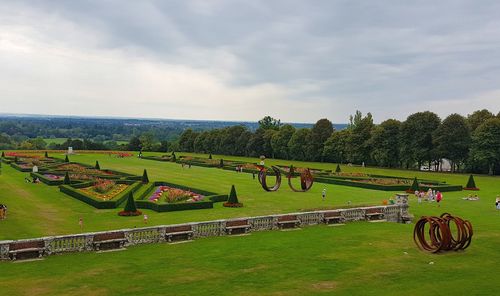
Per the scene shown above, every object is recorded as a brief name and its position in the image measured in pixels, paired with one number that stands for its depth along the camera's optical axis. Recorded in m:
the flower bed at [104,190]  44.33
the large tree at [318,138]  106.44
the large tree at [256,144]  122.94
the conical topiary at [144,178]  56.58
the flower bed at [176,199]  39.53
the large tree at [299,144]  109.64
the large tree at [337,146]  99.31
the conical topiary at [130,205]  36.94
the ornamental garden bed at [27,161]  72.39
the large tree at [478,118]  87.19
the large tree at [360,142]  95.25
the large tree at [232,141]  129.62
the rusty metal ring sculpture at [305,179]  53.21
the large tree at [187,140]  144.00
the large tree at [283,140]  115.06
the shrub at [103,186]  47.36
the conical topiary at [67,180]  51.66
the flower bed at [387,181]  57.84
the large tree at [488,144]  75.69
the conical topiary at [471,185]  57.16
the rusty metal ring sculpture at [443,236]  23.52
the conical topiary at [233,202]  41.69
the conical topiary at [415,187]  53.31
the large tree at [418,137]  86.19
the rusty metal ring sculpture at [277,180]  51.74
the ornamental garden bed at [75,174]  56.29
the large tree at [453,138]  81.19
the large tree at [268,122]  159.61
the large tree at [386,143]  90.06
